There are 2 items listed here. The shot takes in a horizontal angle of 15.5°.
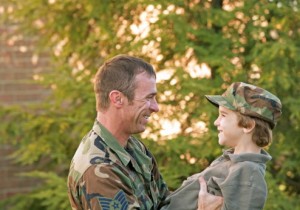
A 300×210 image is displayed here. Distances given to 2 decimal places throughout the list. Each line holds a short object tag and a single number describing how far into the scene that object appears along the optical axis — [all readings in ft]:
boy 15.66
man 15.46
